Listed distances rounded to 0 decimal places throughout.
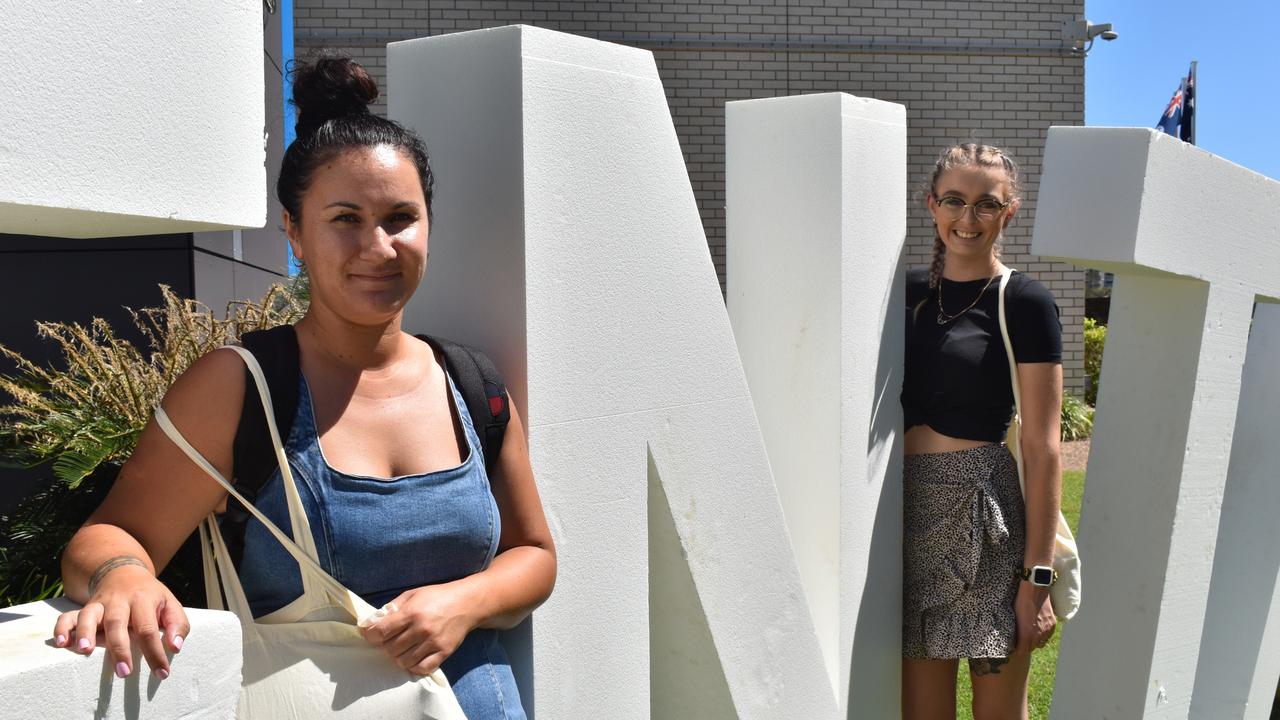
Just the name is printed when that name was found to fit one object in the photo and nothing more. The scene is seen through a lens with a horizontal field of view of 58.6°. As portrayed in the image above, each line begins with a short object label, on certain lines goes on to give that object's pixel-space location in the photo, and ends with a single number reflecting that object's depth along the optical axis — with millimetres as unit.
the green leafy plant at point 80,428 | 2580
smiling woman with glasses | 3145
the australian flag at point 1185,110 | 15703
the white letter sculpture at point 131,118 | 1232
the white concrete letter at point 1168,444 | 3430
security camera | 12383
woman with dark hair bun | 1681
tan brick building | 11477
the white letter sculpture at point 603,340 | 2262
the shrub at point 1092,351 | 15016
